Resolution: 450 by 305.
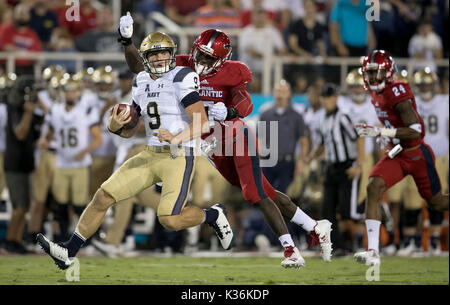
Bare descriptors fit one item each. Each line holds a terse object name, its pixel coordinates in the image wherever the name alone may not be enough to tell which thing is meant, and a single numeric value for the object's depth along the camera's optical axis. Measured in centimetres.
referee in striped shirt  1984
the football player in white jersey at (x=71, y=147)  2036
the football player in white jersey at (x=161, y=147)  1361
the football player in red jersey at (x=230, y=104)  1455
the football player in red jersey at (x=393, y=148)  1625
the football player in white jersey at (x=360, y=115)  2075
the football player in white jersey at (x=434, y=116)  2128
